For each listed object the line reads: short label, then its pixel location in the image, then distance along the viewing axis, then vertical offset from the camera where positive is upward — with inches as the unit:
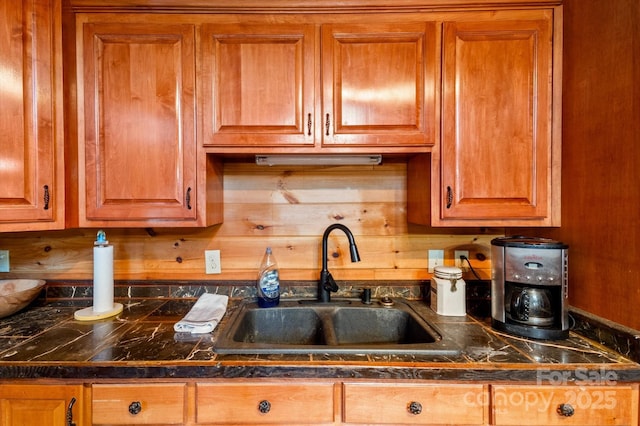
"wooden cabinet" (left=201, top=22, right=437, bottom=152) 50.4 +20.7
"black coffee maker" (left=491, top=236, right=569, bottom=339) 44.8 -11.9
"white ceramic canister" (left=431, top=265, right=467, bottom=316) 54.1 -15.0
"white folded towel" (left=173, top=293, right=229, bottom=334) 46.2 -17.1
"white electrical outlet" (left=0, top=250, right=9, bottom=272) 62.3 -10.2
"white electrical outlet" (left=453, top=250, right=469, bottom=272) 63.4 -10.5
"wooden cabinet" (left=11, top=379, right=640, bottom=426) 37.7 -24.0
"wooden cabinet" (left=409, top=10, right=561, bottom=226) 49.8 +15.7
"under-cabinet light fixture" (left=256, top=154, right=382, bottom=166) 55.8 +9.3
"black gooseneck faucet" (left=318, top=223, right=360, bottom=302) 58.0 -13.1
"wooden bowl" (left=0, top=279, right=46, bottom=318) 50.8 -14.9
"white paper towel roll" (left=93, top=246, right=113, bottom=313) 53.1 -12.1
